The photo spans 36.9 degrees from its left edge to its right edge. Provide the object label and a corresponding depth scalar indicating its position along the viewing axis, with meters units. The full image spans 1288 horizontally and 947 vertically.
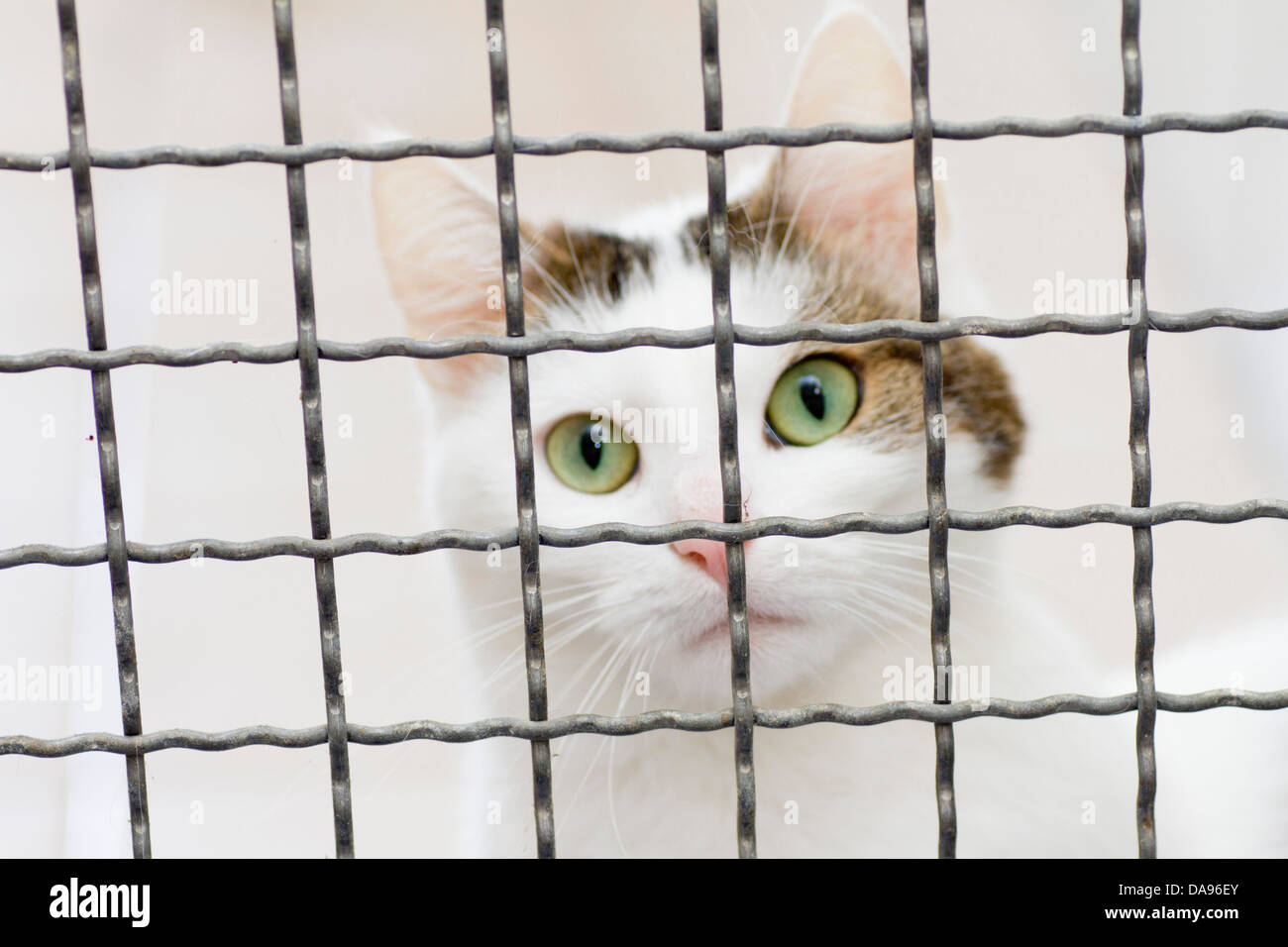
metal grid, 0.28
